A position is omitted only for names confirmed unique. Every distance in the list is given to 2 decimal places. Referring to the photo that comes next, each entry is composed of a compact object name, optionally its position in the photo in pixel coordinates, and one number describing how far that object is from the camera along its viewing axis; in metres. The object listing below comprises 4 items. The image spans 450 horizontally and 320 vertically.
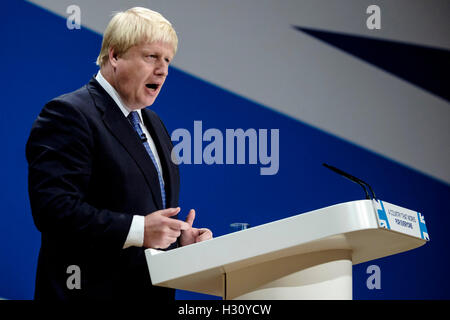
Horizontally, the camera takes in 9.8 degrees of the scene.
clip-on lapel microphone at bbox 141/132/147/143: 6.37
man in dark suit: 6.12
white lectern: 5.84
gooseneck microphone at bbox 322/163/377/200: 6.00
